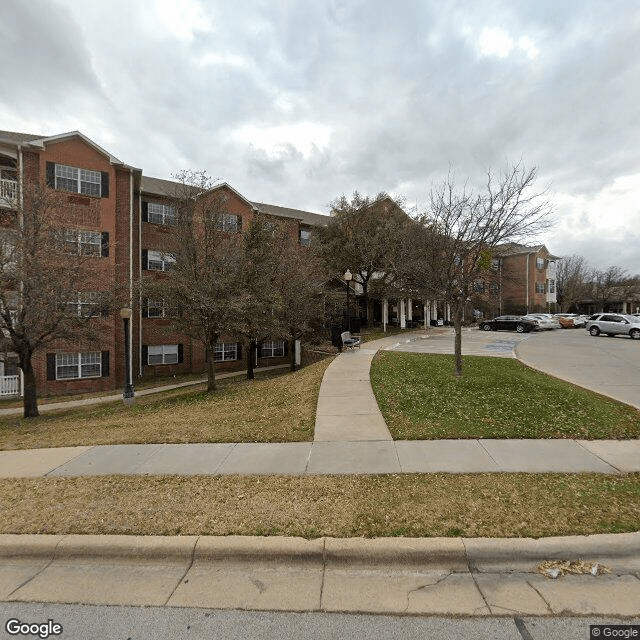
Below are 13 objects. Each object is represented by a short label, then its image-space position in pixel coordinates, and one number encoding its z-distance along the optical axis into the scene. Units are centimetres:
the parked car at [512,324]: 2837
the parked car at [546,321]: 2948
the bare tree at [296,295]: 1612
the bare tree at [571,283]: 5609
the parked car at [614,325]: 2373
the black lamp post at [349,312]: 1791
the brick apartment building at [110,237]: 1620
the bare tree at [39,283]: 1002
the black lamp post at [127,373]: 1253
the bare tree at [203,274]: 1148
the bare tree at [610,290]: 5642
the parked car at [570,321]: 3350
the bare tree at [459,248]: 965
